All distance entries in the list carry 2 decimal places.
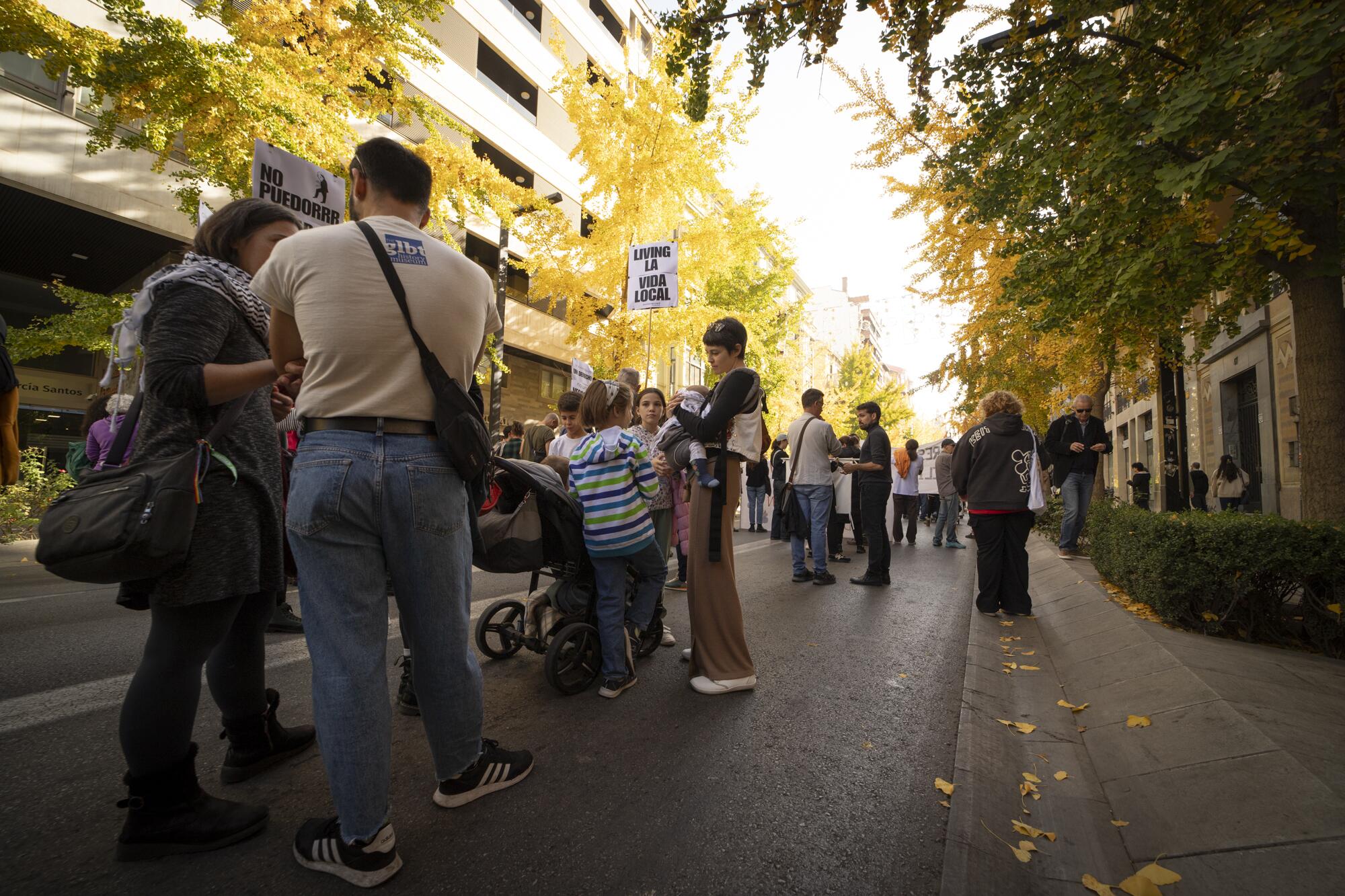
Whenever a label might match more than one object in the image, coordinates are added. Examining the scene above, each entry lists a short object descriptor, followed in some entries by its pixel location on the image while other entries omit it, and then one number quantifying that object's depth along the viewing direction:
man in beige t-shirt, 1.82
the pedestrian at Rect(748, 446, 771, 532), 12.99
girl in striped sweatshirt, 3.54
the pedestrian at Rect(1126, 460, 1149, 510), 10.09
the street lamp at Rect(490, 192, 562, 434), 15.17
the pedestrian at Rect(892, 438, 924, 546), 12.30
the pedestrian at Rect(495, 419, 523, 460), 10.12
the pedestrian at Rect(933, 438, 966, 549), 12.14
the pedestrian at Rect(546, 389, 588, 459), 6.67
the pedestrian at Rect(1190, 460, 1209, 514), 14.82
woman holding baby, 3.60
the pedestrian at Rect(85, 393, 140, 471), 5.93
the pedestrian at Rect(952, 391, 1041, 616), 5.82
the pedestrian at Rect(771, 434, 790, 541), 13.37
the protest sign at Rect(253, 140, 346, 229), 5.57
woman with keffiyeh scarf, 1.90
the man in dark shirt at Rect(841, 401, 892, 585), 7.45
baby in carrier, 3.70
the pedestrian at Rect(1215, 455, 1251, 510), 13.02
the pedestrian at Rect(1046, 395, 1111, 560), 8.86
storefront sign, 14.08
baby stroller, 3.20
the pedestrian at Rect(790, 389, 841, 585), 7.47
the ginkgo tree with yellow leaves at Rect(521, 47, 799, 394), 15.12
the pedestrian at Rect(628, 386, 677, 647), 5.08
